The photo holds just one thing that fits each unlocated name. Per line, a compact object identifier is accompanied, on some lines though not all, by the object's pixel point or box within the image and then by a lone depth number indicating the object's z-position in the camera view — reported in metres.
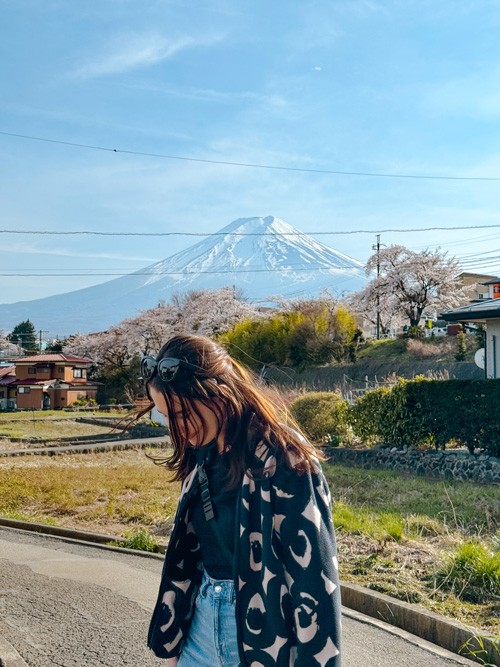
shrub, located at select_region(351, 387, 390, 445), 14.80
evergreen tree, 68.06
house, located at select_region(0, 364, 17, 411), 43.69
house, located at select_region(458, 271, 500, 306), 53.90
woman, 1.80
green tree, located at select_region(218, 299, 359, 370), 37.97
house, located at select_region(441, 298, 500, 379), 15.22
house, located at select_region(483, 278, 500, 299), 20.59
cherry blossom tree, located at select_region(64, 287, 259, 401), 48.91
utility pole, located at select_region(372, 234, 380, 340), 46.54
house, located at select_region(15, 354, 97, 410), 41.91
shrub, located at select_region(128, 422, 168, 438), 23.12
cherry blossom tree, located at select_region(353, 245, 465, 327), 44.19
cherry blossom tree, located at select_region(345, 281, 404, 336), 46.00
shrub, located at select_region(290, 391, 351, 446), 16.25
